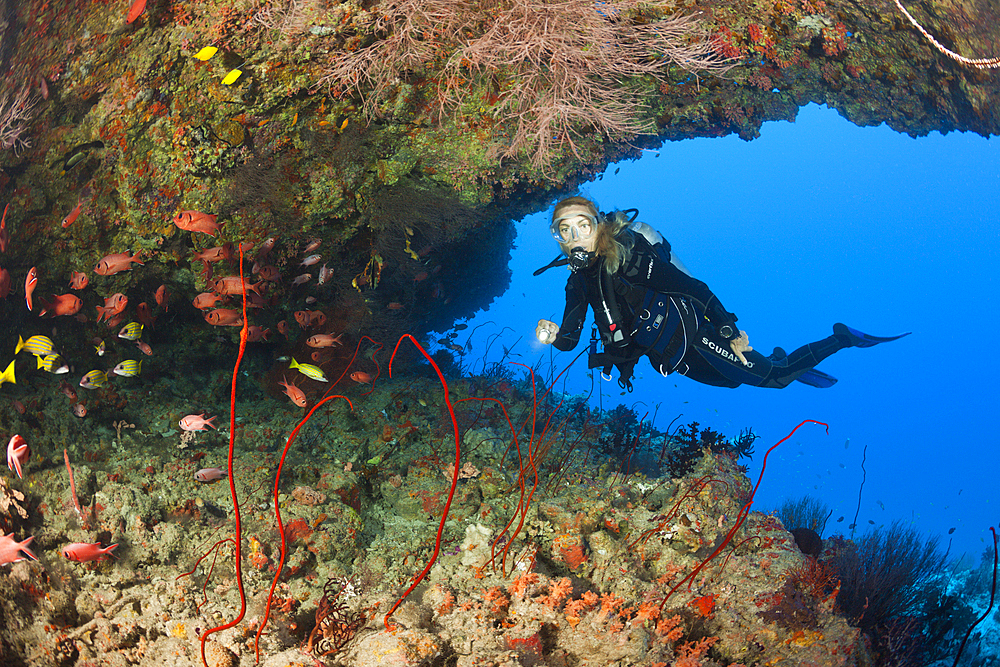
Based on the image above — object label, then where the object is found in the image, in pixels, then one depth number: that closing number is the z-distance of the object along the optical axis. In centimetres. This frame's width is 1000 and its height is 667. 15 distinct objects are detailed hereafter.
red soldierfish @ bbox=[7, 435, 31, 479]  268
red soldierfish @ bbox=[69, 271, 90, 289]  385
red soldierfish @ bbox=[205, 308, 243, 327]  402
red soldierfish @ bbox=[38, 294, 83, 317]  369
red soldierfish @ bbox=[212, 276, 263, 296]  431
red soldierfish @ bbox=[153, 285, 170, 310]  442
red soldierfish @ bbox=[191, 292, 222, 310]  398
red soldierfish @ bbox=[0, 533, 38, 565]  228
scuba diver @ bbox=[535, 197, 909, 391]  406
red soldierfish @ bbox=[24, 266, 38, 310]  359
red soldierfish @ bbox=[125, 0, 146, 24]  405
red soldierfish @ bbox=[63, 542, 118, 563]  238
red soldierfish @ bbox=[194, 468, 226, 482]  319
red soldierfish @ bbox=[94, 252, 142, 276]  360
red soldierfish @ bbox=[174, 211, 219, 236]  342
